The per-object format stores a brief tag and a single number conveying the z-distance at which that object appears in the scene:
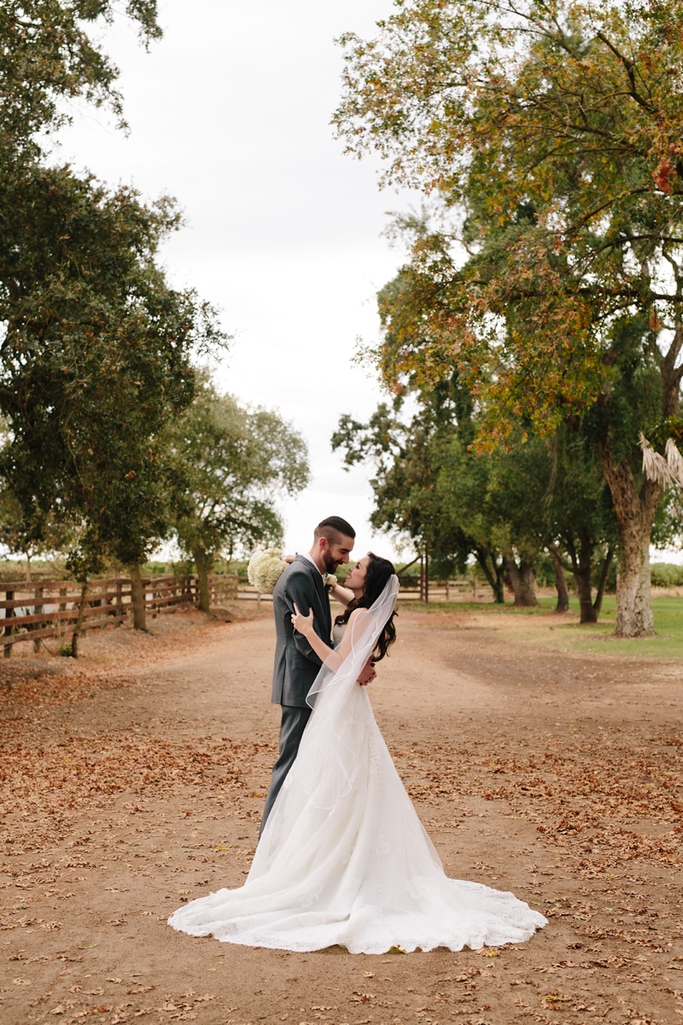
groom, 5.43
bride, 4.81
